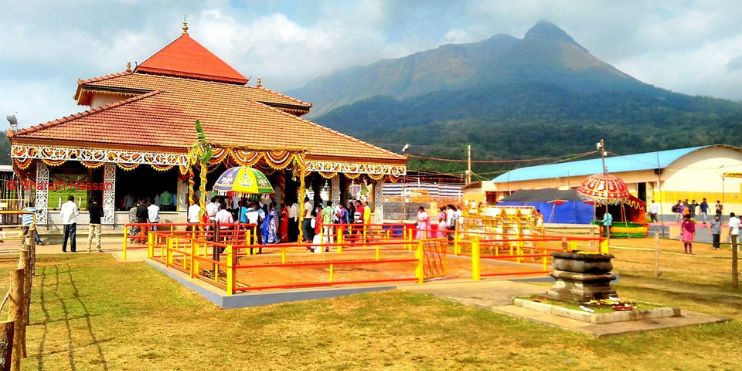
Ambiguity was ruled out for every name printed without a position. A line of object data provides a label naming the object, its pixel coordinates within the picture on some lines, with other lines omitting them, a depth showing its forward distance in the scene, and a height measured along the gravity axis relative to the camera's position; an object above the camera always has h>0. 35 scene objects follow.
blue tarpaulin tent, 32.41 +0.31
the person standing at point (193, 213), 18.67 -0.18
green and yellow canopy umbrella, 12.33 +0.58
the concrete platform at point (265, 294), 8.81 -1.44
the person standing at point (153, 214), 19.81 -0.23
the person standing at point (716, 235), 22.91 -1.00
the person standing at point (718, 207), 28.46 +0.24
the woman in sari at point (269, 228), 17.33 -0.61
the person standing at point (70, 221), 16.69 -0.43
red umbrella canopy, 18.98 +0.78
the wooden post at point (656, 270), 14.18 -1.52
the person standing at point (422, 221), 19.69 -0.43
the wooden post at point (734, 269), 12.32 -1.28
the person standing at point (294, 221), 19.56 -0.45
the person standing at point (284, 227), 18.53 -0.62
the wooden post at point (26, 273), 6.70 -0.93
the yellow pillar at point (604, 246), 12.63 -0.82
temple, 18.47 +2.41
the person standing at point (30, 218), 17.48 -0.40
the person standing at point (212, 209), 18.05 -0.04
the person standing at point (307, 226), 19.59 -0.62
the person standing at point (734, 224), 21.00 -0.48
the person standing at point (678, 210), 32.03 +0.05
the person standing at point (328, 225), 16.94 -0.49
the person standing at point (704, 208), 31.31 +0.17
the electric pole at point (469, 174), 48.00 +3.17
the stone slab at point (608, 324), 6.94 -1.48
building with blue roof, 34.12 +2.23
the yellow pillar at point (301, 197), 15.35 +0.31
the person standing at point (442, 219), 21.09 -0.37
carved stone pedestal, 8.16 -1.00
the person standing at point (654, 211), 33.12 -0.02
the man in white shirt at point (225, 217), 16.05 -0.26
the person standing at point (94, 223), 17.66 -0.51
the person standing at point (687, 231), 20.47 -0.74
